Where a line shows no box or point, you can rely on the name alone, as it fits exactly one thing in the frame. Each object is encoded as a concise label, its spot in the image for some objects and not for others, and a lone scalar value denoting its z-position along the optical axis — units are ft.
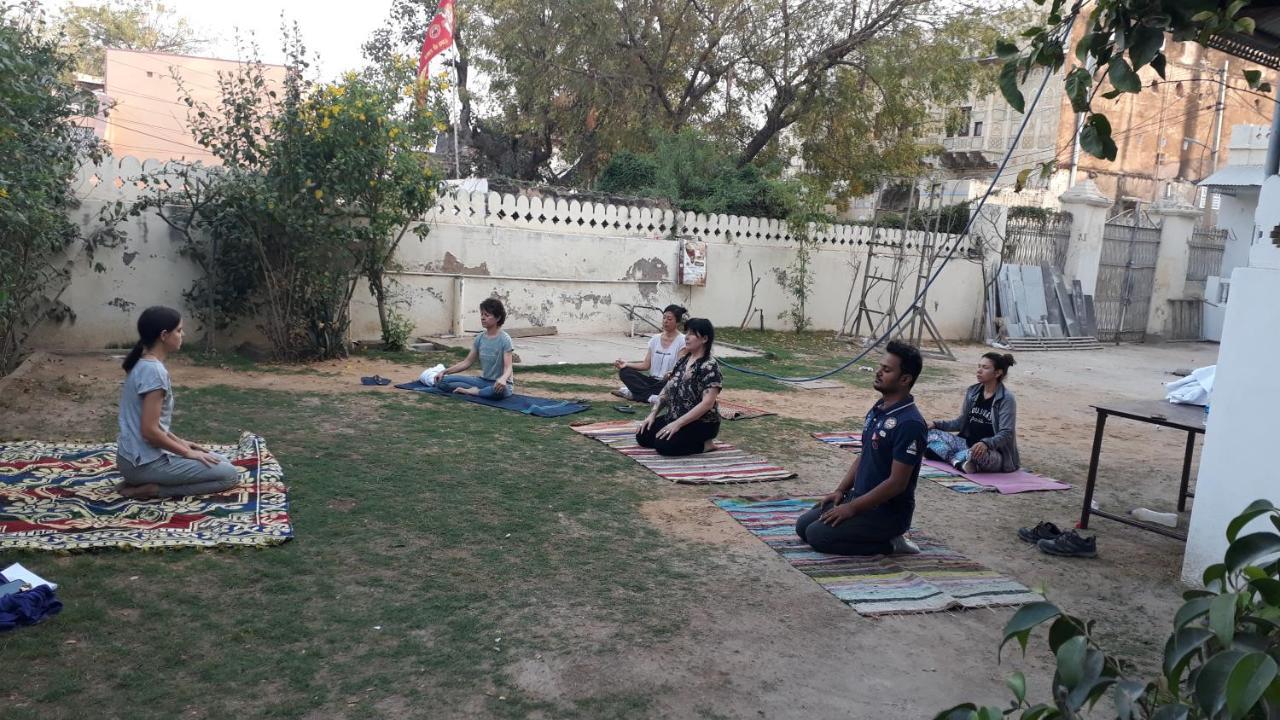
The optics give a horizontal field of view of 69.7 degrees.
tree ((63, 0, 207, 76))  107.45
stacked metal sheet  55.47
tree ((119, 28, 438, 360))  30.09
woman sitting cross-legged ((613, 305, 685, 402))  27.84
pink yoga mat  21.45
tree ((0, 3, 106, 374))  21.12
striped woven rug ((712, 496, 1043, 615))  13.78
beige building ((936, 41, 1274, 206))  92.89
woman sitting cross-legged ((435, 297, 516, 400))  26.89
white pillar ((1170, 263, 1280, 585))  14.11
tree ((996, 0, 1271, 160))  8.48
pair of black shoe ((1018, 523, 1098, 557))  16.76
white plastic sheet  18.98
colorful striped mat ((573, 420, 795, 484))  20.40
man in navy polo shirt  15.01
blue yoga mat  25.82
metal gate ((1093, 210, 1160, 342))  60.64
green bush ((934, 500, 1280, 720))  3.83
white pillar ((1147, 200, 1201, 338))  62.90
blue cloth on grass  10.80
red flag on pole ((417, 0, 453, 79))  48.21
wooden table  16.90
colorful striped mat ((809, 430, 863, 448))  24.85
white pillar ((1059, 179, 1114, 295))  58.90
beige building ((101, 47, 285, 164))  85.15
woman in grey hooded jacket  22.40
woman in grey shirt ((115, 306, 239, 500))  15.30
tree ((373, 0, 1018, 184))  56.18
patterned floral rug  13.82
